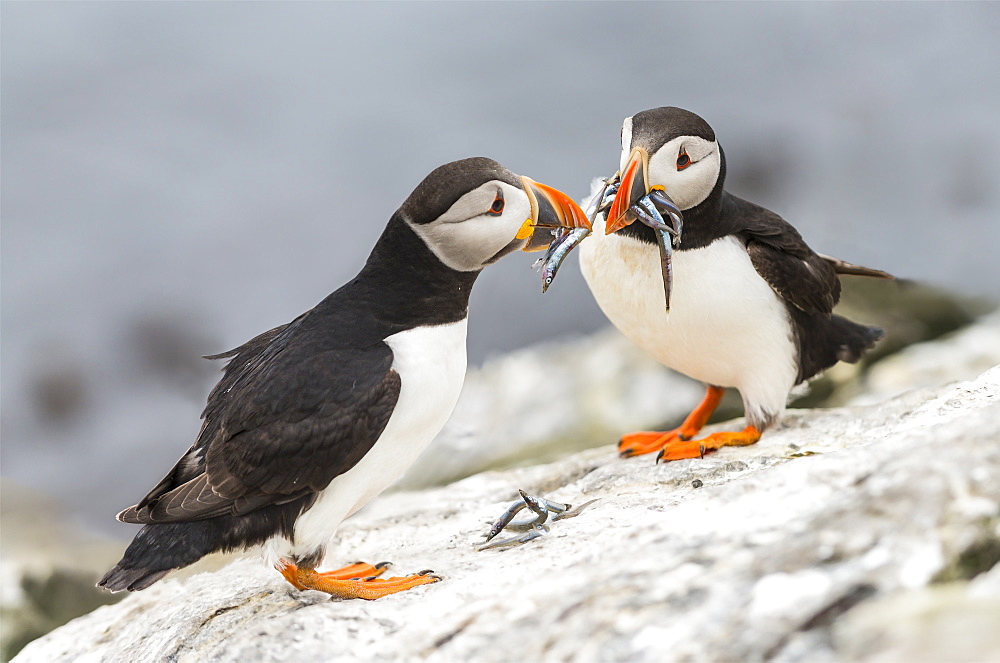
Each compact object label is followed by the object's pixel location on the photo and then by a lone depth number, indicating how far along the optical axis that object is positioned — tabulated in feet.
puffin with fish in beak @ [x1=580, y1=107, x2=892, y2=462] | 28.25
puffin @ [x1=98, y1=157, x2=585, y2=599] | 21.97
